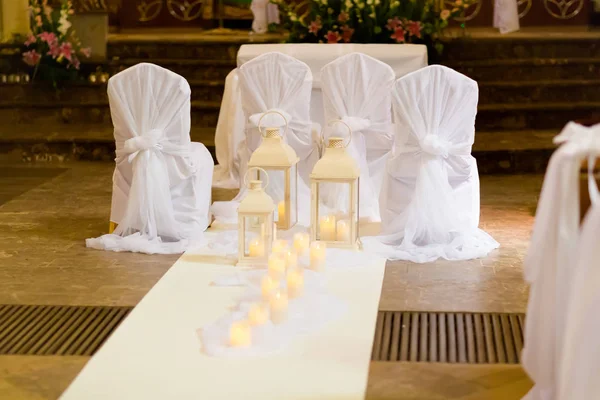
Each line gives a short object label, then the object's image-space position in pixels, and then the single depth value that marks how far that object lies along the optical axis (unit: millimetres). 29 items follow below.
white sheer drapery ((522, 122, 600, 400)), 3342
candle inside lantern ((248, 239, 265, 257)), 5445
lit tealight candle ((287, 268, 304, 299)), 4863
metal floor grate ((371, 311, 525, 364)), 4281
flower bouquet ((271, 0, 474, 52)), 8820
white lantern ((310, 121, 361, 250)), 5570
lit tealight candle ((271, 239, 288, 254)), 5316
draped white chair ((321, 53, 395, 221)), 6547
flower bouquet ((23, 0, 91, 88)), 9852
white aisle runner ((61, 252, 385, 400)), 3828
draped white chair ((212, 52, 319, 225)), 6676
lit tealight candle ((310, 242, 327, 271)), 5359
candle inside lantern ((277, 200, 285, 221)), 6094
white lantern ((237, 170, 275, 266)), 5277
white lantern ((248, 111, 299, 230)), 5812
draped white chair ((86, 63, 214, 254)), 5996
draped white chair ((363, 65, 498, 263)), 5809
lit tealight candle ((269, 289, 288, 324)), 4492
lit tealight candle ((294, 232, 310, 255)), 5586
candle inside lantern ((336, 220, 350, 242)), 5789
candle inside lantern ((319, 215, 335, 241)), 5848
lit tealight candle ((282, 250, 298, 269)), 5219
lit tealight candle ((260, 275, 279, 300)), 4656
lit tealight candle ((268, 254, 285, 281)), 4992
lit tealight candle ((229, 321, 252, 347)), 4223
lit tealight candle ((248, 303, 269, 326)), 4414
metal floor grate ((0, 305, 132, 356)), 4426
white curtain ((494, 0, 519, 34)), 10844
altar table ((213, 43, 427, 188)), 7586
